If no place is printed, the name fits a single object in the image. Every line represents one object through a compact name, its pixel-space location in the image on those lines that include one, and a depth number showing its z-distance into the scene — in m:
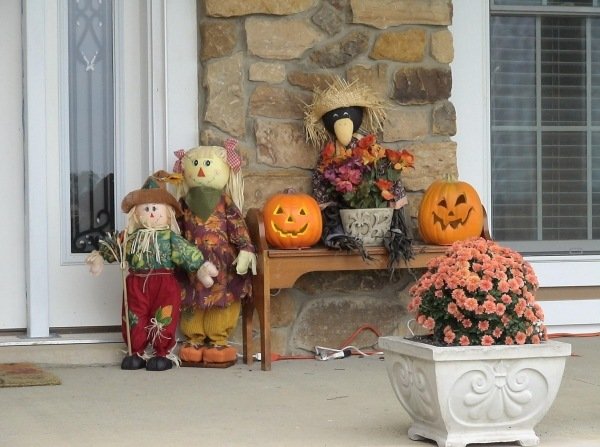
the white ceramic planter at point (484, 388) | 3.98
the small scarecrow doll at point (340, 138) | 6.06
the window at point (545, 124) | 6.94
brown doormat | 5.45
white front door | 6.21
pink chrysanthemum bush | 4.05
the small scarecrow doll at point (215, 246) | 5.95
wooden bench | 5.87
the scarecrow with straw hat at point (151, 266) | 5.86
